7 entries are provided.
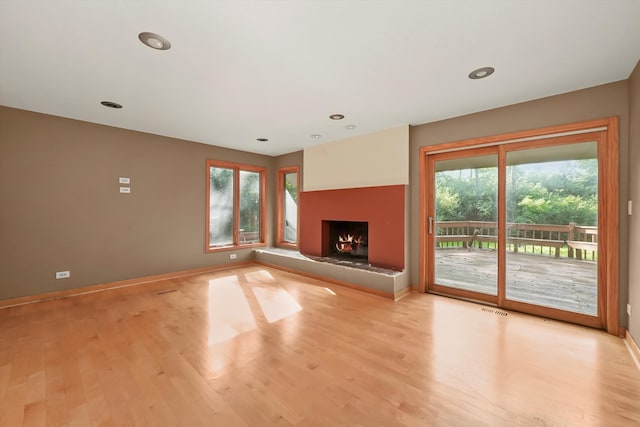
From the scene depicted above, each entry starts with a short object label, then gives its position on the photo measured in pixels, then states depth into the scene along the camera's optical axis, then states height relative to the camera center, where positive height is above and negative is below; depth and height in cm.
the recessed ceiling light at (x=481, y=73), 244 +135
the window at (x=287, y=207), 613 +18
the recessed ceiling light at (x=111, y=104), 326 +138
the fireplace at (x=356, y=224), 408 -17
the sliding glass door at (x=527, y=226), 284 -14
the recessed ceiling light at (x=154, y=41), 199 +134
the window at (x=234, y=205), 548 +21
